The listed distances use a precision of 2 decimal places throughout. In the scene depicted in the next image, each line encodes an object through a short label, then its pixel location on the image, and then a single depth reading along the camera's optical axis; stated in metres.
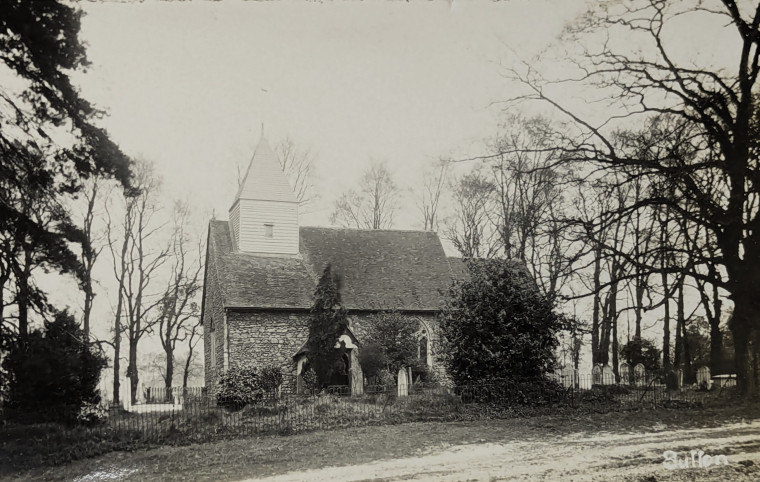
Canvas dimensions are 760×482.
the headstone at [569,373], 19.88
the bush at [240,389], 17.44
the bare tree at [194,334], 32.12
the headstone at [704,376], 19.45
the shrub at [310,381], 20.41
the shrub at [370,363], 21.84
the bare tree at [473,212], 27.89
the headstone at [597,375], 21.11
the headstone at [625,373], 21.19
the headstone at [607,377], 20.70
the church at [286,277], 22.67
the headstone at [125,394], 17.86
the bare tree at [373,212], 26.22
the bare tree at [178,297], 25.02
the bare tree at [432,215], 29.91
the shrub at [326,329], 20.88
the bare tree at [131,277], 19.33
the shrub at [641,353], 25.84
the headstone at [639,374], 19.93
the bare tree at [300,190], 24.42
